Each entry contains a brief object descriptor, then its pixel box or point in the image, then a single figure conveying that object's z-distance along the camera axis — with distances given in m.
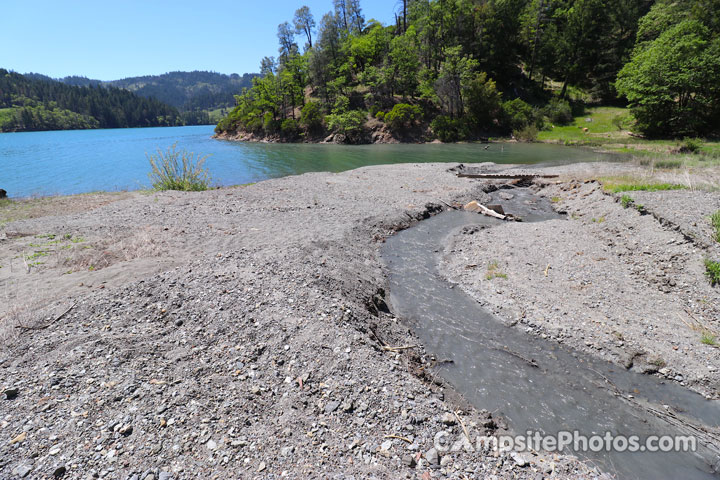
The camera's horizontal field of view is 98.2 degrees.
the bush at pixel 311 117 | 71.88
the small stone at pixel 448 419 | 5.24
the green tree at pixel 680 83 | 41.59
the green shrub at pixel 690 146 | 32.57
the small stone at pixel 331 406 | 5.35
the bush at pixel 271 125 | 77.49
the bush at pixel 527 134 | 55.31
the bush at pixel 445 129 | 60.28
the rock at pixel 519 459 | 4.59
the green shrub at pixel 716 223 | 10.41
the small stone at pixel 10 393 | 5.31
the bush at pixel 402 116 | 62.75
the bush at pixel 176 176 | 23.28
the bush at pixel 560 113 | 58.69
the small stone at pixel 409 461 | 4.46
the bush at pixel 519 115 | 59.31
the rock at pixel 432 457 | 4.51
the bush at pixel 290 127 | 74.25
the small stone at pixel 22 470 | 4.11
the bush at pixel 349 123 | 65.50
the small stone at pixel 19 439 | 4.55
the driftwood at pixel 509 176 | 26.23
